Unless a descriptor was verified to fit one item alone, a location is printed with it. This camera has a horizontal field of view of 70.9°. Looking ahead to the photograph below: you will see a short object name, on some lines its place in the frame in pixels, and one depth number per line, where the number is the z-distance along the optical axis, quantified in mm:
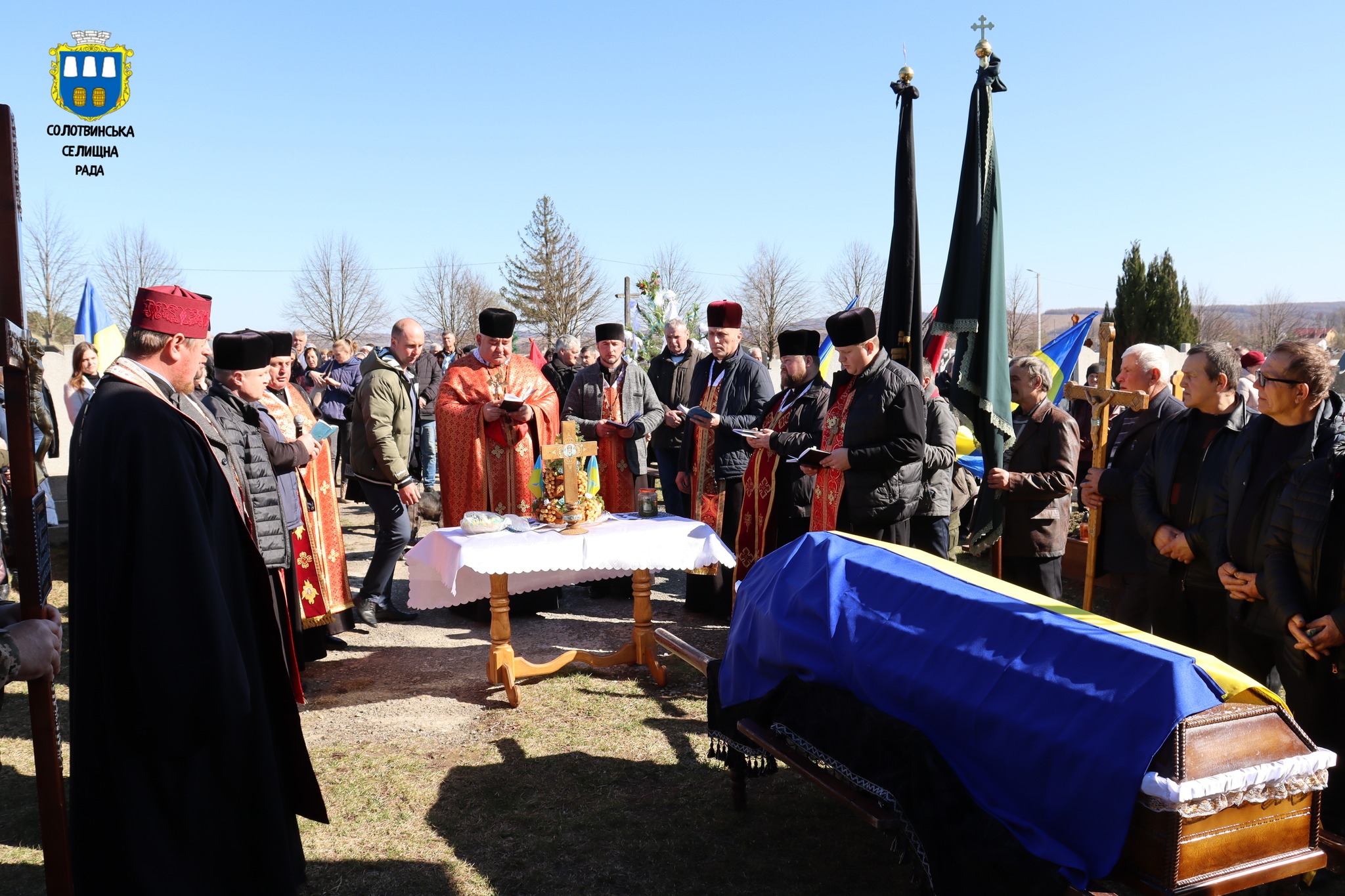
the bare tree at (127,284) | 33228
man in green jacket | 6504
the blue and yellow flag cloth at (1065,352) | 9875
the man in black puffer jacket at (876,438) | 5172
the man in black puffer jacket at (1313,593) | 3236
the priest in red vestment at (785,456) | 6062
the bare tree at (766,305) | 45781
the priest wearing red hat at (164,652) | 2697
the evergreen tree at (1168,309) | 31062
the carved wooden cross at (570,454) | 5254
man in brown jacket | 5184
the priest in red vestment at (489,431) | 6875
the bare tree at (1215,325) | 58000
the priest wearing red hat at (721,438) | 6980
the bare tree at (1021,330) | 54375
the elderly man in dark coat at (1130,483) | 4793
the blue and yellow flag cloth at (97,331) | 10125
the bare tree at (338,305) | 40688
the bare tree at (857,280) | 46062
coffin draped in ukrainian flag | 2332
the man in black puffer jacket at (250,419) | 4824
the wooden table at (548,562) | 4891
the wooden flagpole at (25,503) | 2424
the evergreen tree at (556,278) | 41125
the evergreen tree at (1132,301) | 31719
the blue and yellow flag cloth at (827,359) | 11305
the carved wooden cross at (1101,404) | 4578
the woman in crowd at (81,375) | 8805
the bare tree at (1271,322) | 51969
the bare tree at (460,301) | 46594
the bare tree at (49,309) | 28156
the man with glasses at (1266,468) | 3482
